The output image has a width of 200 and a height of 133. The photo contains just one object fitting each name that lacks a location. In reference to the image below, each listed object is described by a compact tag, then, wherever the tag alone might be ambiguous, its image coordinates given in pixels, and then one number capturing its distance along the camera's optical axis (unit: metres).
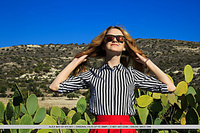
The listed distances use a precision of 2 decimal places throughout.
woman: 1.74
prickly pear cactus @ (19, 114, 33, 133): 2.62
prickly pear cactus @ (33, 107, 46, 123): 2.90
